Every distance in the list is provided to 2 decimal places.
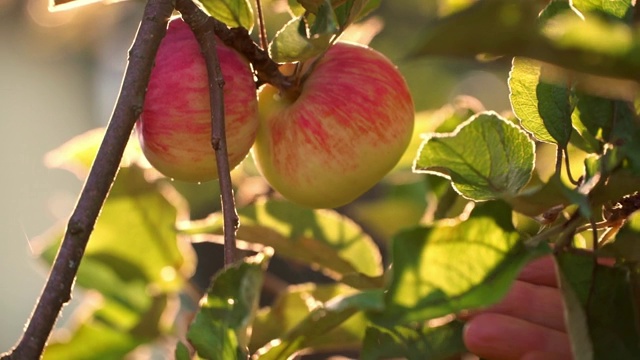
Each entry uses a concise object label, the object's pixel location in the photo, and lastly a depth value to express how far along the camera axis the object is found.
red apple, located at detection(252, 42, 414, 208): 1.50
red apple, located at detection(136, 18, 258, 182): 1.47
